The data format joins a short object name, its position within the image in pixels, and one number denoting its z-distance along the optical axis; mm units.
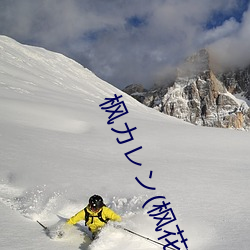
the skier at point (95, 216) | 5996
